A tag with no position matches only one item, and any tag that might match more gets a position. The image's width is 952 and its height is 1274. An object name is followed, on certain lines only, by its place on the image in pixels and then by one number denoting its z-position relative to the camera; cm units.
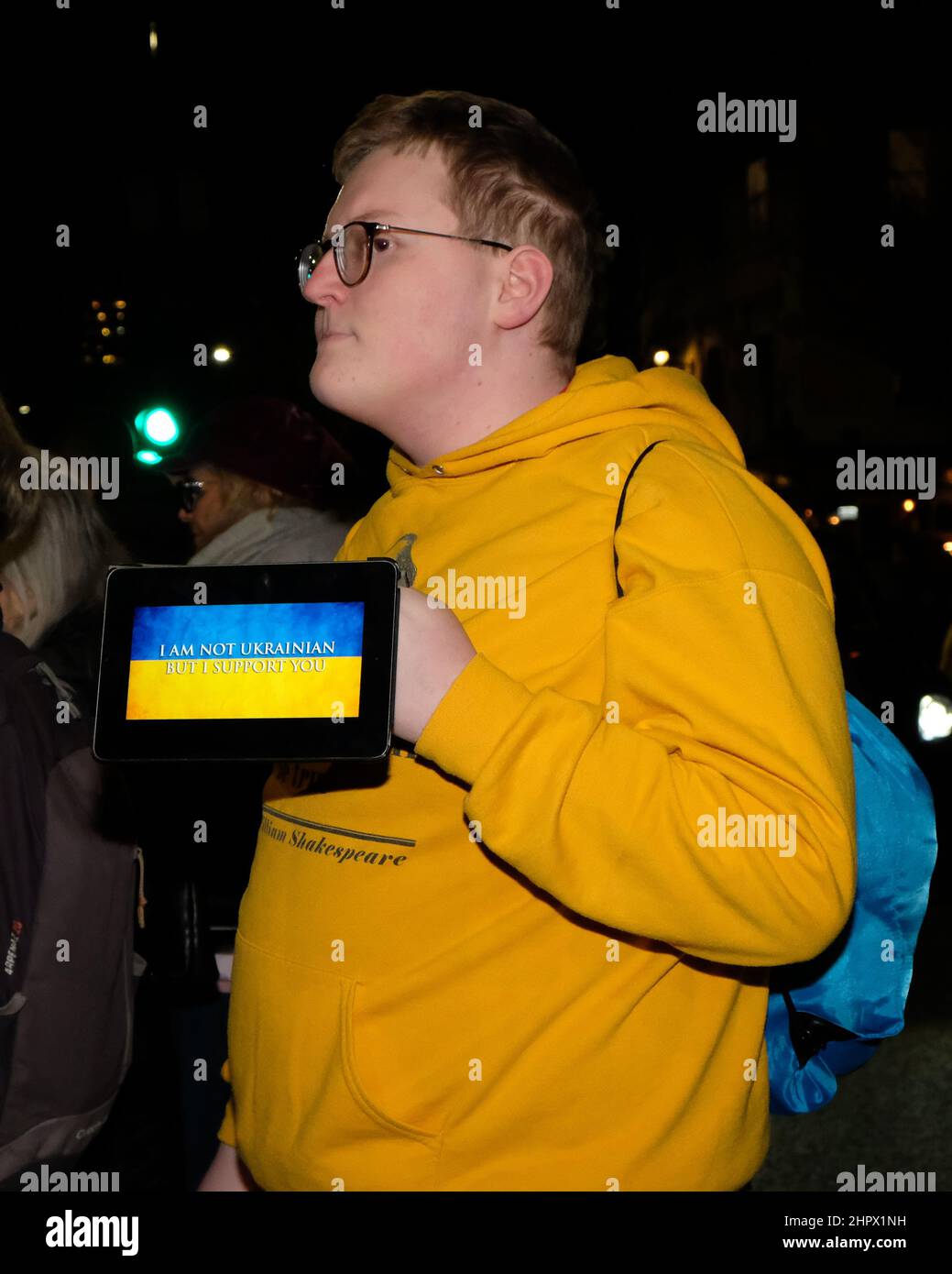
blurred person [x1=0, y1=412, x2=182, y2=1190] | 258
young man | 147
